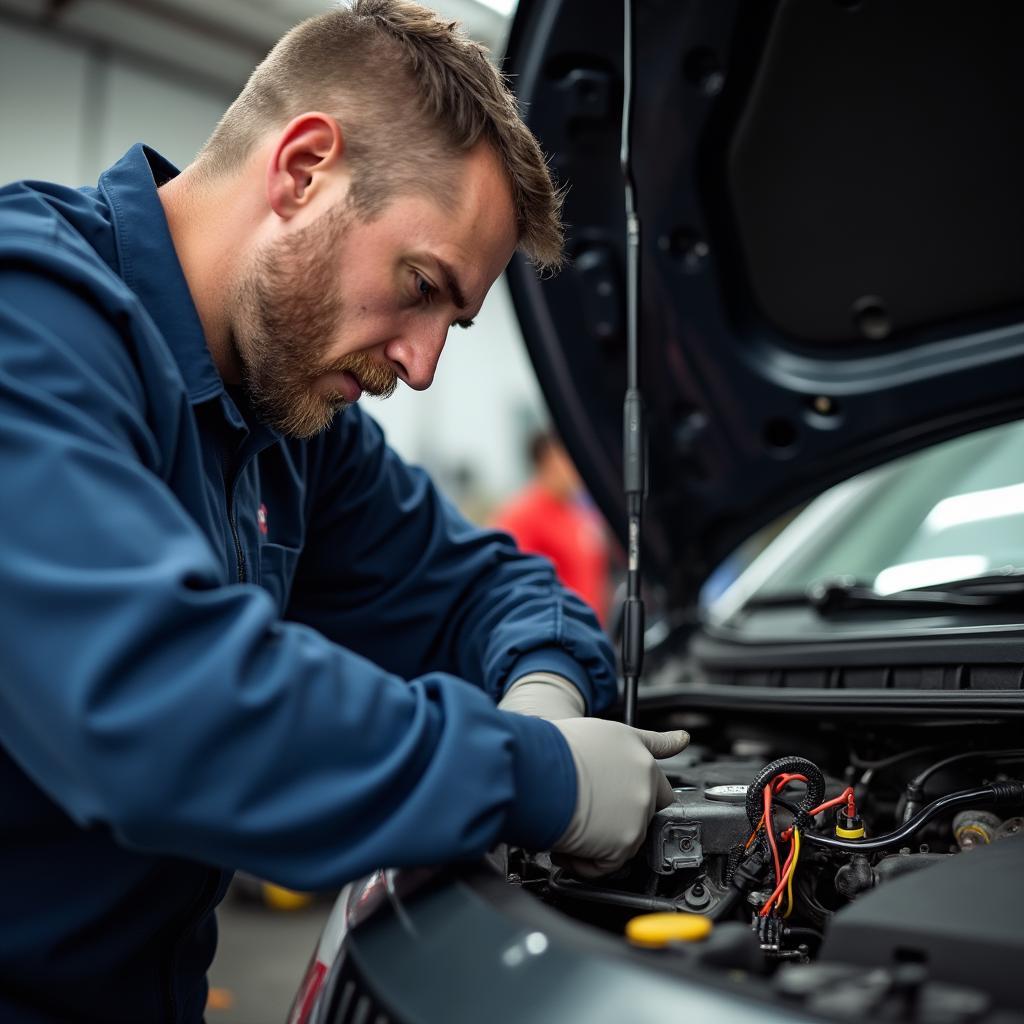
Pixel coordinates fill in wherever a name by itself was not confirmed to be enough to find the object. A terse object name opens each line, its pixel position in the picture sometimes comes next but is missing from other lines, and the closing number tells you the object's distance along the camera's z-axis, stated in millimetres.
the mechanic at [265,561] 710
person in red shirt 4090
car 712
